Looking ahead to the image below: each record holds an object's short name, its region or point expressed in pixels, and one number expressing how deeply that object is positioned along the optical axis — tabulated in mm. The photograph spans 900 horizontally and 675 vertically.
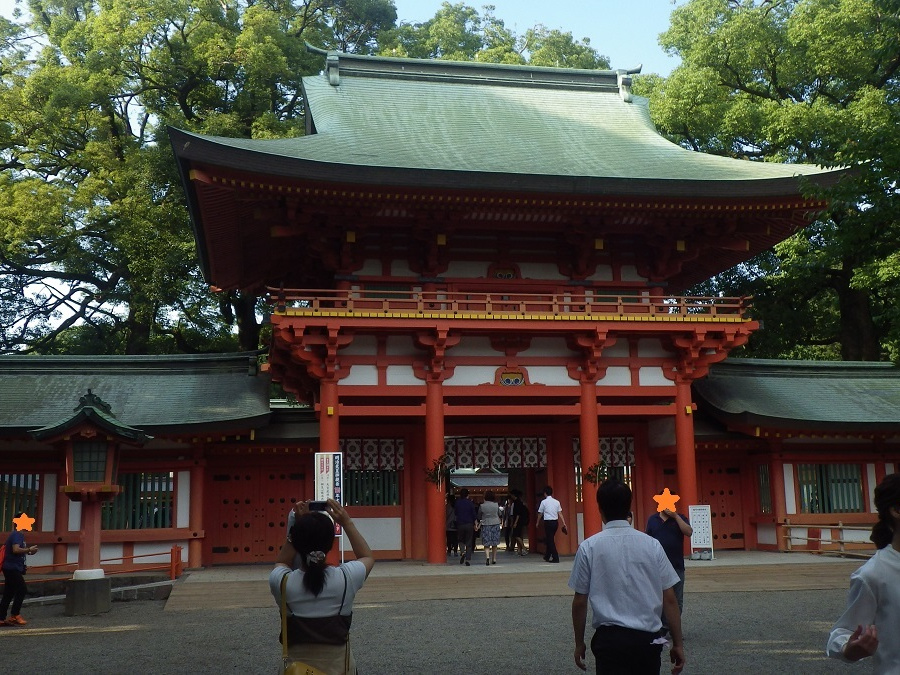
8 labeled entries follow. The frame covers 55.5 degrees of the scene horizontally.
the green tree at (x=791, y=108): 27422
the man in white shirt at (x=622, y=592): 4520
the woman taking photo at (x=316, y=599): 4273
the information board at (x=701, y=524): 16484
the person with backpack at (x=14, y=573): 11578
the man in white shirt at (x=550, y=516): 16219
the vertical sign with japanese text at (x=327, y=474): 14852
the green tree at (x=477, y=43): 38125
